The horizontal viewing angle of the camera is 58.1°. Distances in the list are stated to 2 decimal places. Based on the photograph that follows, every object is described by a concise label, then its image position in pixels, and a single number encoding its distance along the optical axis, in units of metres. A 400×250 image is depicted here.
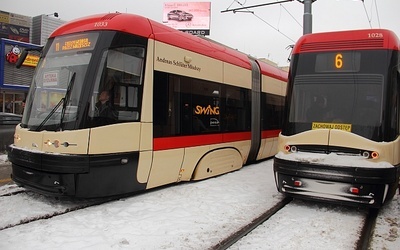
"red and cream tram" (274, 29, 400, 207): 5.77
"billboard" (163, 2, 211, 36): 34.06
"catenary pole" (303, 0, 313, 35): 14.32
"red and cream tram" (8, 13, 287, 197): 5.68
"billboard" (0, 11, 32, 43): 26.38
